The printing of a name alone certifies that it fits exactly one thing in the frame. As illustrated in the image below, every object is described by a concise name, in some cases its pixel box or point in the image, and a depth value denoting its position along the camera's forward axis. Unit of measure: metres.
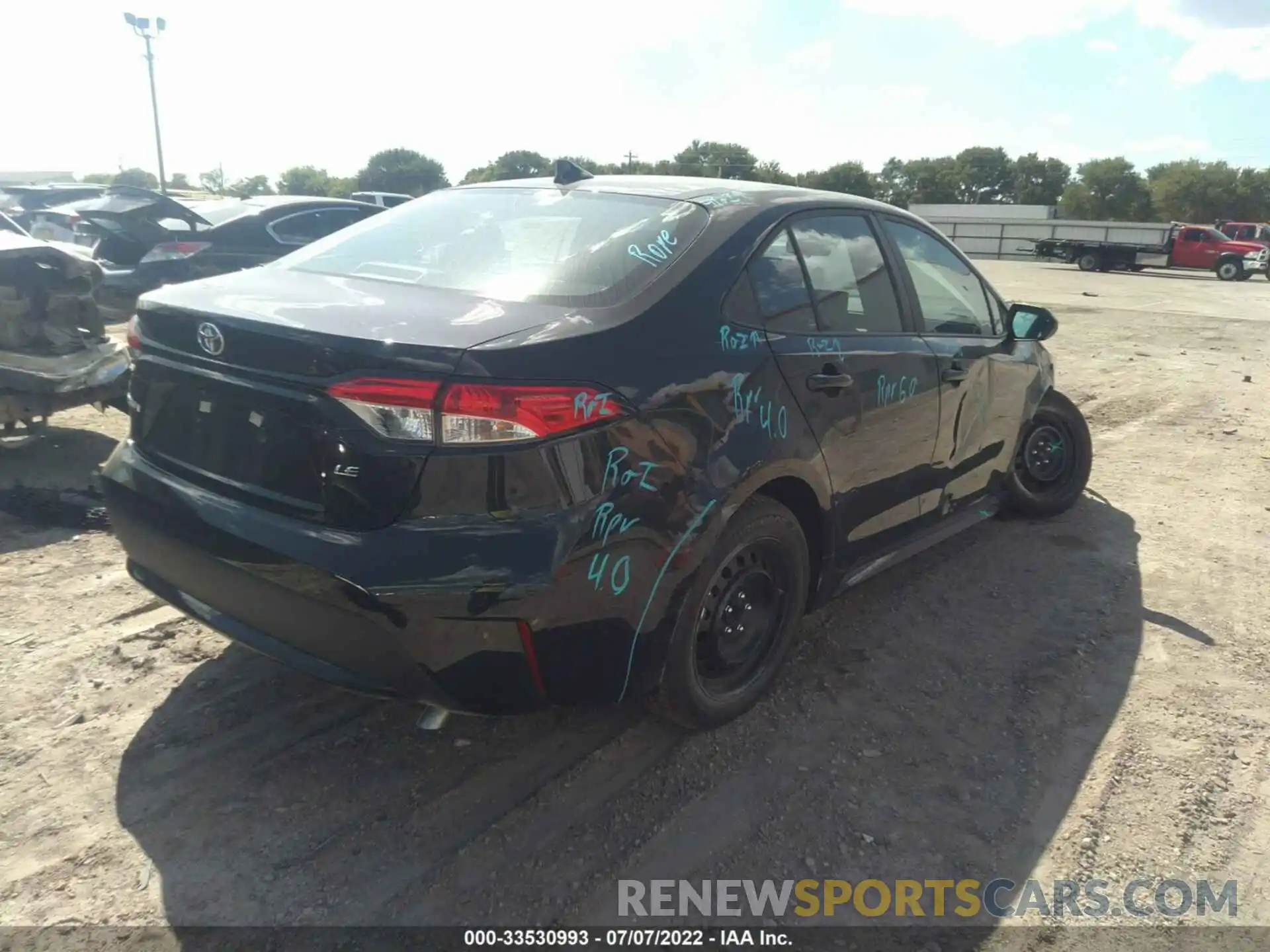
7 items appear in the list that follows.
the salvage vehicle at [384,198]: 18.36
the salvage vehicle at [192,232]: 8.89
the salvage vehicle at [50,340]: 5.10
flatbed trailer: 30.44
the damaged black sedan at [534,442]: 2.16
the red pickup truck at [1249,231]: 33.31
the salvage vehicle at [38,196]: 13.54
